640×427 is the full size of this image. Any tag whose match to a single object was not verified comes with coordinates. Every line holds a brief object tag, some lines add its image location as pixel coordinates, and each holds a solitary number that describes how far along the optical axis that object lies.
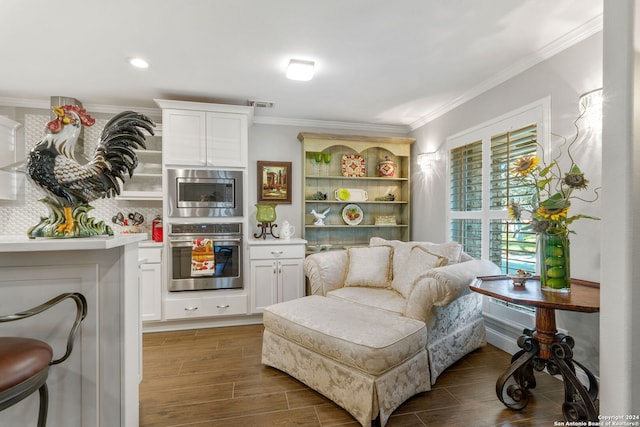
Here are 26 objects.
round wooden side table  1.58
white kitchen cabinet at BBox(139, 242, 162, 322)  3.07
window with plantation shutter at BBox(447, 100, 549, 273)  2.46
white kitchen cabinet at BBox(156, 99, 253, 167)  3.14
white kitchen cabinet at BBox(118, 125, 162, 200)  3.40
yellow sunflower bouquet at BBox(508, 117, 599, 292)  1.77
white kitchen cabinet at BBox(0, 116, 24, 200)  3.06
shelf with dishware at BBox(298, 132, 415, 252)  3.95
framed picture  3.85
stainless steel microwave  3.15
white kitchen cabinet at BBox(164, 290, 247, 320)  3.11
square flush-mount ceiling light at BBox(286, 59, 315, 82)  2.50
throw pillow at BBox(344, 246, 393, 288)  2.83
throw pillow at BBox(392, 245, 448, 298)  2.45
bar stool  0.89
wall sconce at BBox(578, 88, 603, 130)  1.88
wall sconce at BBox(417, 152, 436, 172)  3.71
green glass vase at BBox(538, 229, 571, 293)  1.80
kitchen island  1.19
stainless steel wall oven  3.13
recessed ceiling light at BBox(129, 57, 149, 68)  2.47
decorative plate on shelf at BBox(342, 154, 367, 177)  4.10
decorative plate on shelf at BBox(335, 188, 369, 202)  4.04
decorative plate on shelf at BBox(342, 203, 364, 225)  4.09
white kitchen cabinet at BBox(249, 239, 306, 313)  3.32
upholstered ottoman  1.70
